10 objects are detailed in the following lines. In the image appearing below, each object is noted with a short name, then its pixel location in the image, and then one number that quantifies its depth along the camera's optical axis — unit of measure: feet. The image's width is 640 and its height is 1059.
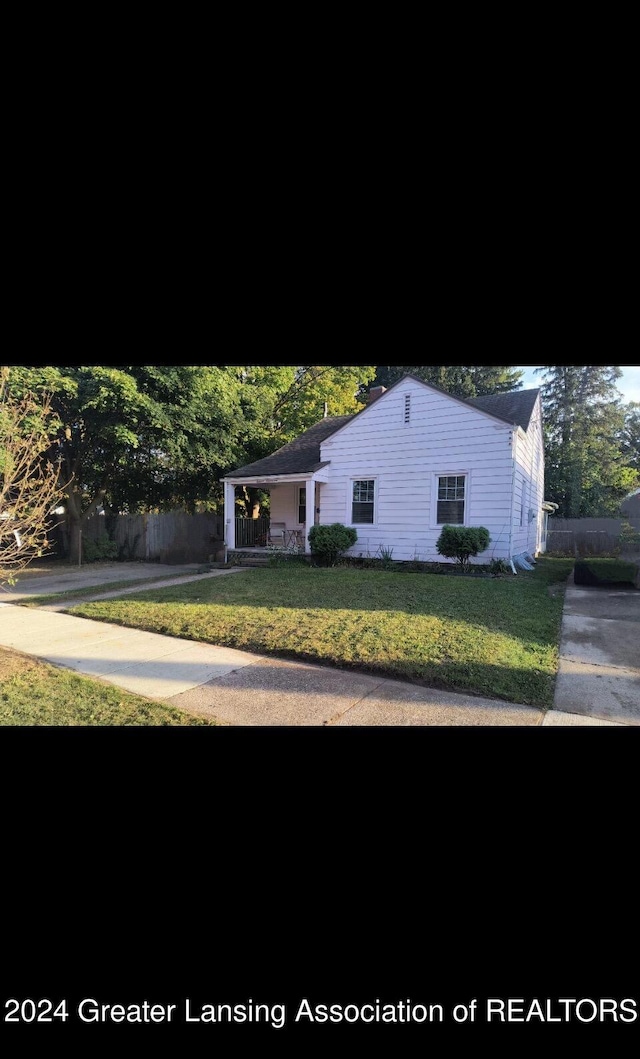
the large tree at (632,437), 107.04
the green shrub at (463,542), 34.50
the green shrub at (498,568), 34.86
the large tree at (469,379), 101.86
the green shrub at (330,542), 39.11
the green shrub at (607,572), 32.53
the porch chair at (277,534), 48.96
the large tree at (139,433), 40.70
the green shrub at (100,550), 49.52
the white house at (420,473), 35.96
